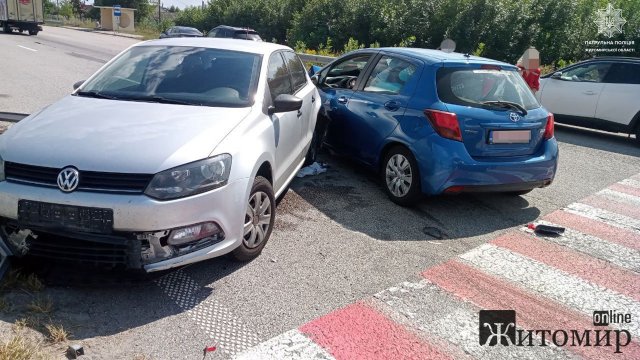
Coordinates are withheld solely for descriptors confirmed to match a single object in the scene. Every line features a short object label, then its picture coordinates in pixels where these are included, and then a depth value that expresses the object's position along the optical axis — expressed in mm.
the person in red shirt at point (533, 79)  10852
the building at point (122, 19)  55762
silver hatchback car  3156
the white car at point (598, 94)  9742
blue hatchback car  4988
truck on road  33344
